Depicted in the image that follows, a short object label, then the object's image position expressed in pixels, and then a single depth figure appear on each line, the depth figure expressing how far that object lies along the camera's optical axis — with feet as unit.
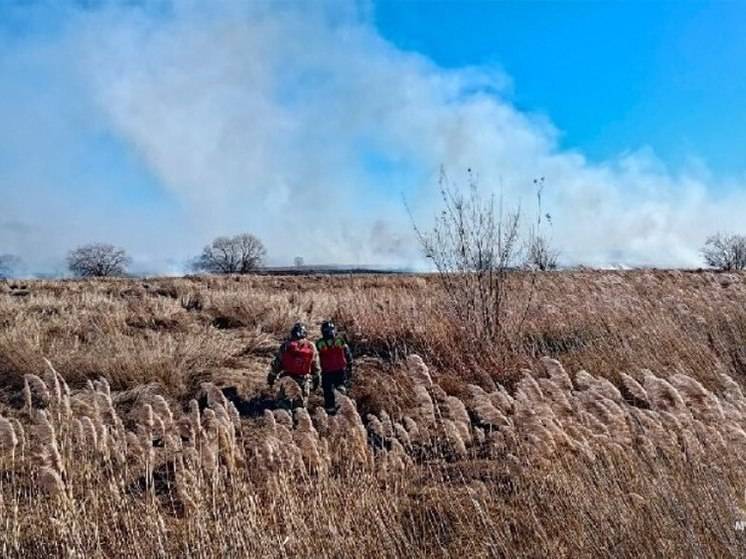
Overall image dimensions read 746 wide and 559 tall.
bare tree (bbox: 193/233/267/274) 290.35
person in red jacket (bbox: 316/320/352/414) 21.49
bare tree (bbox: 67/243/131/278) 268.62
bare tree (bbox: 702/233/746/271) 230.27
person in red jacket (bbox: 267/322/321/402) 21.75
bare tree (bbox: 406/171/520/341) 24.70
